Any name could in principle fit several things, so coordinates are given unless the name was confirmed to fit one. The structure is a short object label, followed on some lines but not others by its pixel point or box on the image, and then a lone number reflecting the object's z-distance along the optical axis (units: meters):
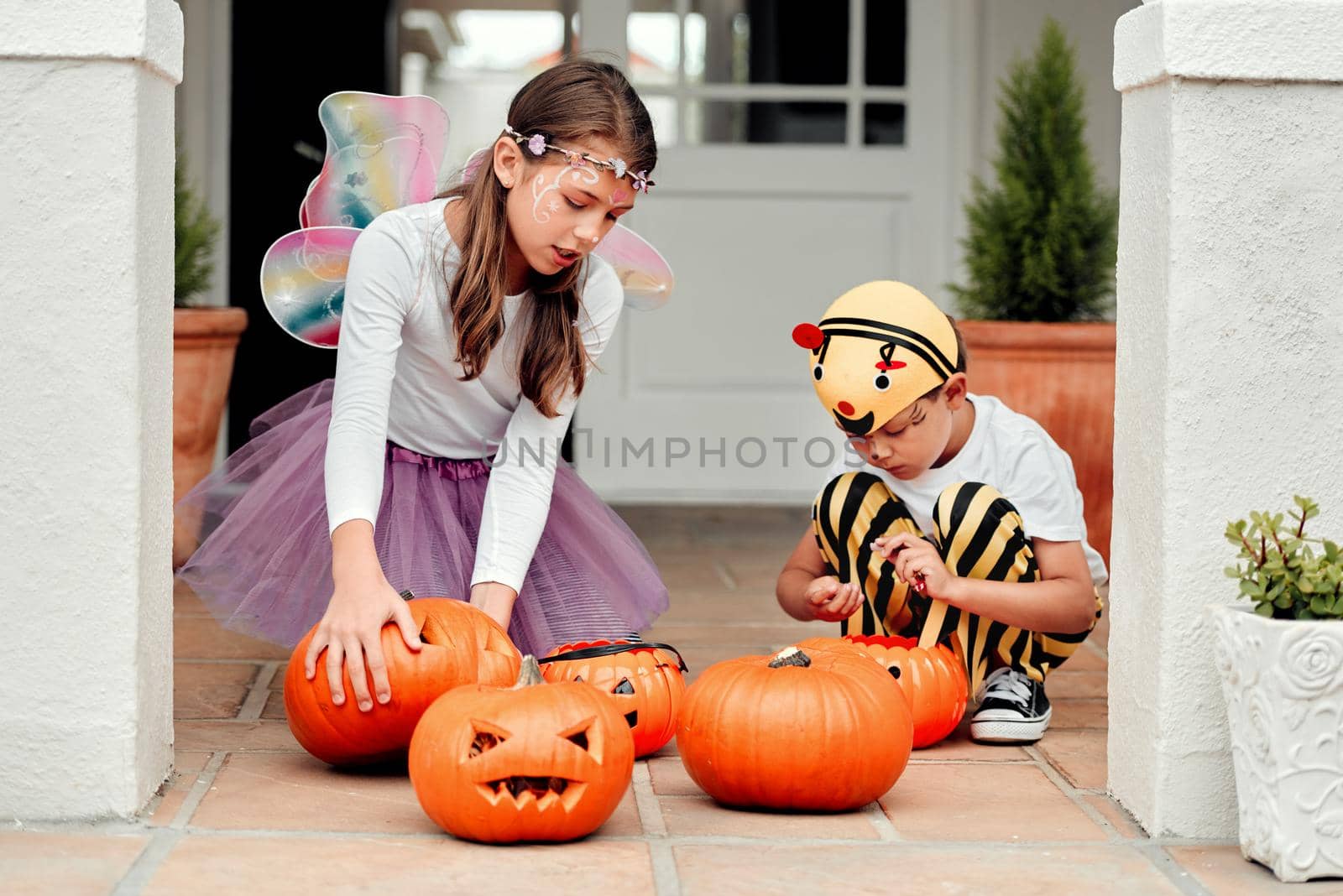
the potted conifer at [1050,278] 4.12
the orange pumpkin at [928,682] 2.55
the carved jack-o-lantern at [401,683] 2.29
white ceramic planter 1.88
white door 5.44
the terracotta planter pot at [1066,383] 4.10
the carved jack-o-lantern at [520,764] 2.01
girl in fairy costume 2.58
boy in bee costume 2.61
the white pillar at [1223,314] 2.05
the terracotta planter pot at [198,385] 4.11
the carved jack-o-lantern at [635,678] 2.48
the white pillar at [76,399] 2.03
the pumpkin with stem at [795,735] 2.17
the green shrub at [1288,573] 1.91
